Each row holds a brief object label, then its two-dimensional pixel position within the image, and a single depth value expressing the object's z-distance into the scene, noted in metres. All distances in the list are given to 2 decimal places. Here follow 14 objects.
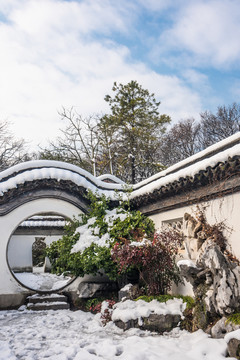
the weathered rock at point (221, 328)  3.92
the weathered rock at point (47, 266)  14.35
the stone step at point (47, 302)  6.93
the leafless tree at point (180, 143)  22.17
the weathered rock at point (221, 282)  3.99
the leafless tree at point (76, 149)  18.84
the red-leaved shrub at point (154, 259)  5.74
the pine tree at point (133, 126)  18.70
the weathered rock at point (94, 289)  7.11
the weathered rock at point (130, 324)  5.02
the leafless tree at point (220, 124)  21.18
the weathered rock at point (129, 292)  5.92
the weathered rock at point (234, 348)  3.43
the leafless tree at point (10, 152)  20.94
